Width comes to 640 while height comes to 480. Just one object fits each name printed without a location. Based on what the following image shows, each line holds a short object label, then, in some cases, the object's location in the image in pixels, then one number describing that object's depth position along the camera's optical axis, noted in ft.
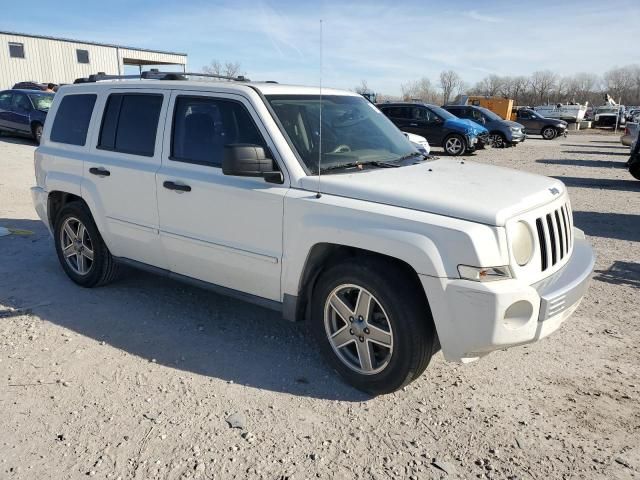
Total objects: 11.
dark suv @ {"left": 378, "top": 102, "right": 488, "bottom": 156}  61.52
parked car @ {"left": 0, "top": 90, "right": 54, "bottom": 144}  55.06
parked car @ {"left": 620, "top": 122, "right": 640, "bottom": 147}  54.94
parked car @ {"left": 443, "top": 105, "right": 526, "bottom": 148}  73.36
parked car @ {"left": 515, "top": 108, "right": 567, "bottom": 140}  100.63
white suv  9.85
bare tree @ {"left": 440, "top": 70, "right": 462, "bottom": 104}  306.64
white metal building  127.03
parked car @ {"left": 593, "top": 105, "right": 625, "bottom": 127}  130.38
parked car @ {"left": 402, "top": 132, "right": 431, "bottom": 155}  46.28
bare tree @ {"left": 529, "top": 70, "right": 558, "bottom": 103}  334.17
